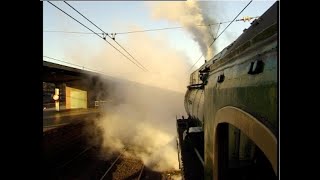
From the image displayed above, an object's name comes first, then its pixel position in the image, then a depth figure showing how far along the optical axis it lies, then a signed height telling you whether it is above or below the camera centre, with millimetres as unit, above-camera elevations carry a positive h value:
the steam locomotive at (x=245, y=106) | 2059 -138
